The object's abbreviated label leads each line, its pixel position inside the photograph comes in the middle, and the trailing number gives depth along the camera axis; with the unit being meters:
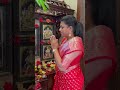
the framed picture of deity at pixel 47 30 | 1.79
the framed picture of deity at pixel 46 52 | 1.79
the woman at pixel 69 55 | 1.21
